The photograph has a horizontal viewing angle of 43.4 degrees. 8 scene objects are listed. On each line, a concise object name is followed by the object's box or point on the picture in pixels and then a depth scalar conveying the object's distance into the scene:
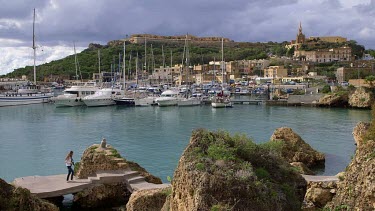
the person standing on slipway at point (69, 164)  17.55
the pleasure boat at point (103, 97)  71.90
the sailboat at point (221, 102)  67.38
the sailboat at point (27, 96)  75.12
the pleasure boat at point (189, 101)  71.25
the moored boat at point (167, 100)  71.06
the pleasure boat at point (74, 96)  73.56
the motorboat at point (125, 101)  74.19
